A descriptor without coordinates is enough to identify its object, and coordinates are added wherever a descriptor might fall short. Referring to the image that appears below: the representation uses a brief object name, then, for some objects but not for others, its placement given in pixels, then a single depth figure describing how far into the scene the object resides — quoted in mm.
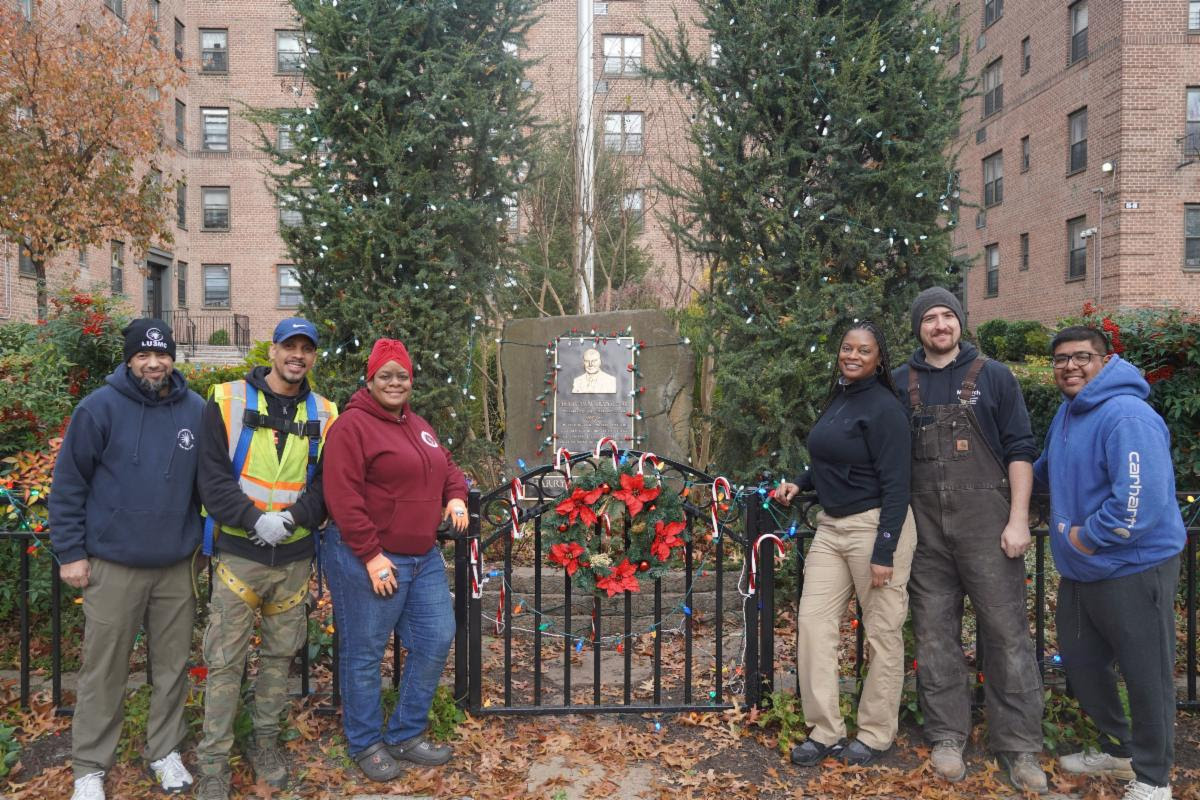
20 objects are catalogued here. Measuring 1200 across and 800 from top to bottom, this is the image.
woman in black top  3592
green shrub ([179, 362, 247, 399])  11203
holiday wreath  4148
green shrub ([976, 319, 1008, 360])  20594
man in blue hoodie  3287
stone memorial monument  7965
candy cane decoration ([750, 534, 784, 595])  4176
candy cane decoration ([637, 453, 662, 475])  4188
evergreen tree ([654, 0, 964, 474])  6766
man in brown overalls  3605
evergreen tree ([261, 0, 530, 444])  7215
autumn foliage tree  13648
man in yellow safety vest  3410
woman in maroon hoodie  3469
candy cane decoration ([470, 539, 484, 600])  4160
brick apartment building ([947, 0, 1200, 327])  19312
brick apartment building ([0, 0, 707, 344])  28906
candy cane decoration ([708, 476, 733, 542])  4273
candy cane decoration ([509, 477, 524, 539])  4242
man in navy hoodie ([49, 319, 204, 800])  3377
